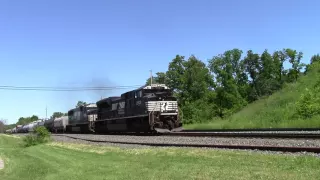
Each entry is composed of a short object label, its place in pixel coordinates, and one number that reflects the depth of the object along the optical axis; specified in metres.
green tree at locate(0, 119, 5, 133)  129.77
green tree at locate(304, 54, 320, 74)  78.82
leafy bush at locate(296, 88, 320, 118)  26.34
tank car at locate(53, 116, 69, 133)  56.90
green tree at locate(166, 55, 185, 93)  71.44
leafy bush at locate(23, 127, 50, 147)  26.89
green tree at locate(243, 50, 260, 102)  81.69
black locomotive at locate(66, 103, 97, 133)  42.22
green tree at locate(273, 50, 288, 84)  80.41
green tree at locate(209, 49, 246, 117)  73.62
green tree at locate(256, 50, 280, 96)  78.25
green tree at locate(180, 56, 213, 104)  68.94
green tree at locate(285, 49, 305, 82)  76.89
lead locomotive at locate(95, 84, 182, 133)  27.13
